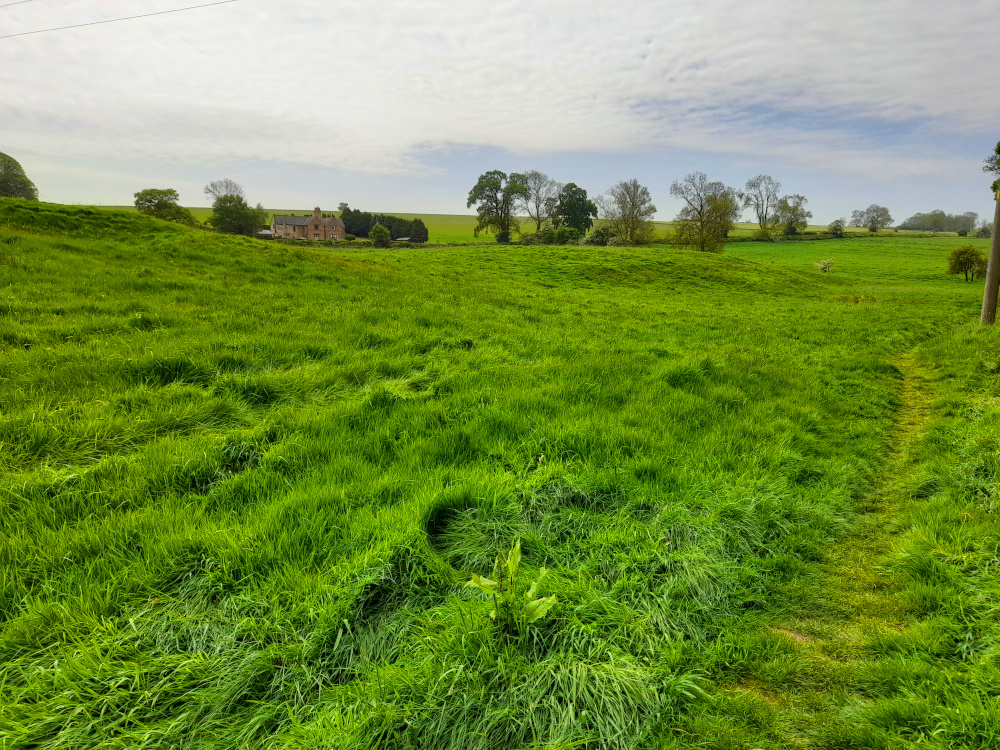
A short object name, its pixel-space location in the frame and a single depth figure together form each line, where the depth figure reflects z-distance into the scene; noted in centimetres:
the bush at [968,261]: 4212
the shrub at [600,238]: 5706
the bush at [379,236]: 6213
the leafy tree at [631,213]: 6025
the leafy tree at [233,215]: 6681
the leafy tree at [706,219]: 5303
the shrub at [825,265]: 5062
